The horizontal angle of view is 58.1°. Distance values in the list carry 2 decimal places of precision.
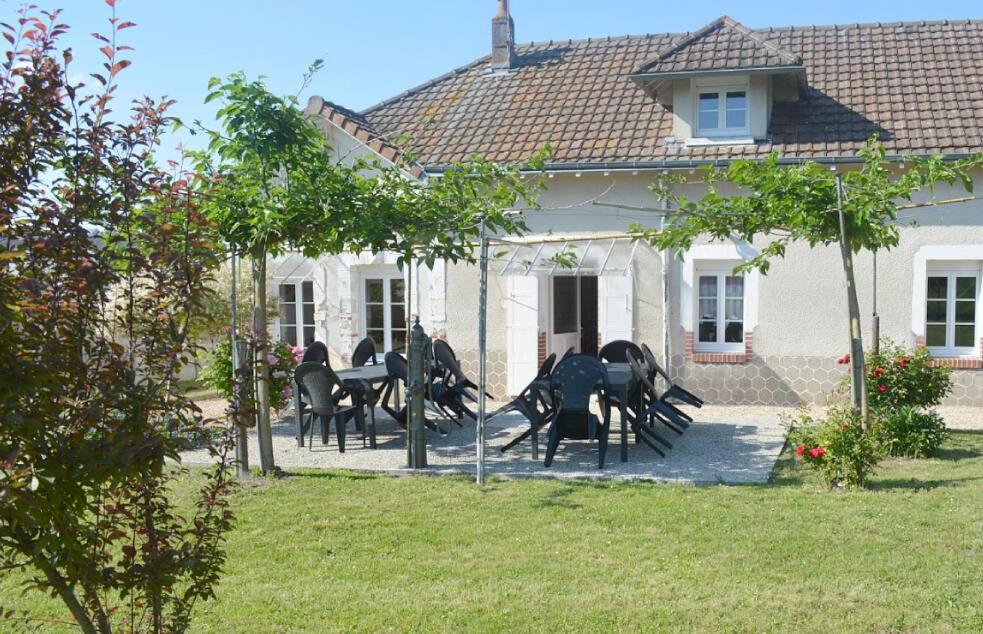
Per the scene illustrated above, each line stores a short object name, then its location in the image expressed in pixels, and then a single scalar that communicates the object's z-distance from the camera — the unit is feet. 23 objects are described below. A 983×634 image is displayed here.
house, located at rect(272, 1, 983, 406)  39.75
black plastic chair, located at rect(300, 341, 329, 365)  36.11
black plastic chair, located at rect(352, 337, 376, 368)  39.14
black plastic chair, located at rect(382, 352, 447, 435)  32.40
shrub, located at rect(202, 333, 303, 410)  34.97
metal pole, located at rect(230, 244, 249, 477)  25.18
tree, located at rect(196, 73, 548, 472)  23.58
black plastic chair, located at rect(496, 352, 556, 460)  29.17
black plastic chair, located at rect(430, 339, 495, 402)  36.40
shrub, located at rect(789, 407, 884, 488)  23.08
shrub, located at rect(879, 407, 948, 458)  27.81
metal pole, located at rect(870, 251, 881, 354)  34.14
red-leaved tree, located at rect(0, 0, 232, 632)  8.57
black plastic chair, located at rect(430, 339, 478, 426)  34.99
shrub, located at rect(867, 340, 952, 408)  29.37
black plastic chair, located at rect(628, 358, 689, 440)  29.99
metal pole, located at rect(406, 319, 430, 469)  26.81
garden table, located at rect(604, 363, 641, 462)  28.30
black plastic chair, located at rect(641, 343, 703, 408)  34.06
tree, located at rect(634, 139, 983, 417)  25.31
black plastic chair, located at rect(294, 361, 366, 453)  29.71
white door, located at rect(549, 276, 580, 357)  46.42
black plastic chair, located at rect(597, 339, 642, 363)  36.91
